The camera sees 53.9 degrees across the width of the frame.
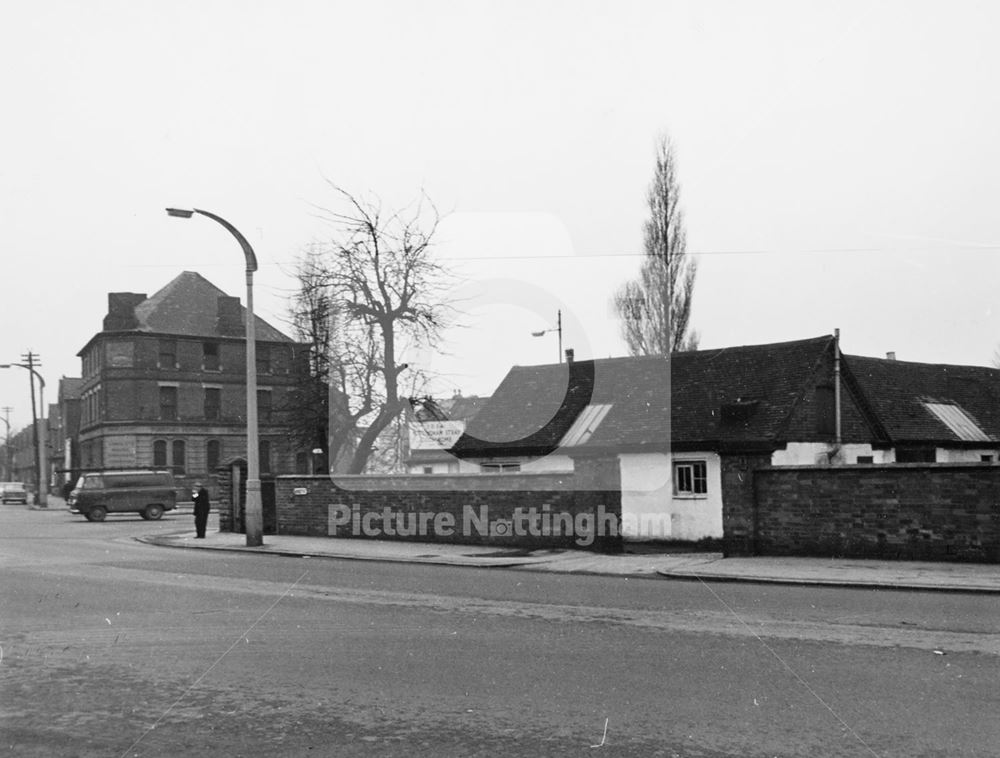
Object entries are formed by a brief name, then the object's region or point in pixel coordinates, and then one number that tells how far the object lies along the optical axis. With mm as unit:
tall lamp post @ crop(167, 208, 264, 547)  22219
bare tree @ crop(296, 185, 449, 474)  34969
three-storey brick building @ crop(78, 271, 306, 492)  65562
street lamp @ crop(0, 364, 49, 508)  58138
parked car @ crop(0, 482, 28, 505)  69125
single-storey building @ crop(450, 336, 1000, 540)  24688
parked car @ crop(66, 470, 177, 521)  38938
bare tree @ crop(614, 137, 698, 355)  40844
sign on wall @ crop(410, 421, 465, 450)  34250
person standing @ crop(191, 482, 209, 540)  26297
